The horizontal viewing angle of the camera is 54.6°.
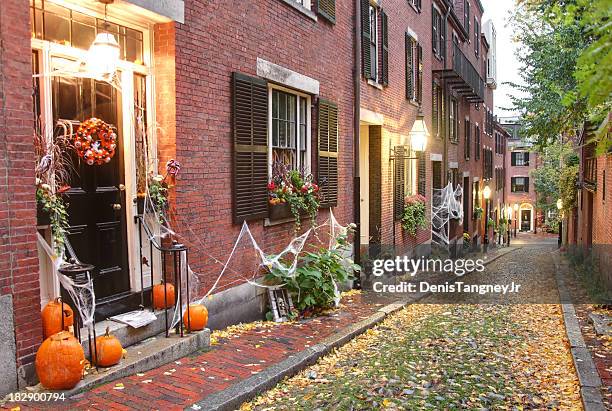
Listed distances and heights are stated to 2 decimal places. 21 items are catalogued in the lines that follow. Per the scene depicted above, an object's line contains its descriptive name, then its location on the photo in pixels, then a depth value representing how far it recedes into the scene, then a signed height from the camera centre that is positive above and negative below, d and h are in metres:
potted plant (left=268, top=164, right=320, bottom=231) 8.55 -0.24
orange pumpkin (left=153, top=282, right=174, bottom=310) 6.25 -1.21
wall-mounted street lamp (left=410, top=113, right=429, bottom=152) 13.63 +0.98
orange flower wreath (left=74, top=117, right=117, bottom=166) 5.18 +0.35
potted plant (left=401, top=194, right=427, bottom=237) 15.48 -0.95
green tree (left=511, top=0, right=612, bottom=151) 12.80 +2.68
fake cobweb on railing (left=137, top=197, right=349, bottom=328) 6.38 -1.01
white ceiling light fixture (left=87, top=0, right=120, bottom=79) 5.19 +1.12
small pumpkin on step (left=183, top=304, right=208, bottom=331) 6.25 -1.46
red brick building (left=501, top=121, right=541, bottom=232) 57.91 -0.19
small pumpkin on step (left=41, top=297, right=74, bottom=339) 4.86 -1.13
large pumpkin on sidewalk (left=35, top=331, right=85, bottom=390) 4.50 -1.38
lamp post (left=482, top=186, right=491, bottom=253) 31.00 -1.80
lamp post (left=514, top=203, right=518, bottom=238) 58.44 -3.39
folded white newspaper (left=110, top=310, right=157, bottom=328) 5.67 -1.34
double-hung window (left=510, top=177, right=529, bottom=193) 57.97 -0.73
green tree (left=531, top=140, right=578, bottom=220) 41.25 -0.28
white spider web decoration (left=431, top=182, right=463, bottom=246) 19.25 -1.15
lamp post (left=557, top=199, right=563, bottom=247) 34.22 -3.35
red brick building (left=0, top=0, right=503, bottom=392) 4.61 +0.67
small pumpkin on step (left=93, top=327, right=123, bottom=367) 5.01 -1.45
